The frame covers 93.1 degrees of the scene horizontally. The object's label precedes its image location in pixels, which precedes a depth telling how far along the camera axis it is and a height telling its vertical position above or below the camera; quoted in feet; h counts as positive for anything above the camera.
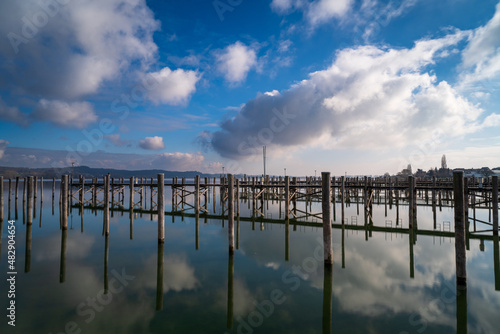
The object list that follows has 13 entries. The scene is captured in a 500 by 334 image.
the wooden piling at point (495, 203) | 49.90 -6.53
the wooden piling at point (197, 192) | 69.70 -5.51
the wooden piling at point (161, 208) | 47.25 -6.78
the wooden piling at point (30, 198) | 59.36 -6.03
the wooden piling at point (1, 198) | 62.23 -6.17
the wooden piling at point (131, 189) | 71.63 -4.71
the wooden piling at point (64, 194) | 56.90 -4.75
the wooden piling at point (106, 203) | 52.42 -6.46
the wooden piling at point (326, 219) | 34.63 -6.73
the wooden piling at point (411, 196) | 56.39 -5.79
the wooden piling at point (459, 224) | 28.71 -6.29
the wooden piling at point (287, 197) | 62.77 -6.45
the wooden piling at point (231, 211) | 40.50 -6.37
